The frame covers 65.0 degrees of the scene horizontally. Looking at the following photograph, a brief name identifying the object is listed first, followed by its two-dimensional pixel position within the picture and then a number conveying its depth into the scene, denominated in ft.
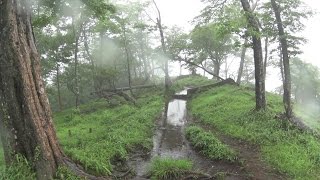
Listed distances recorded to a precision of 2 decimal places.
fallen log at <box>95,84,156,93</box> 81.66
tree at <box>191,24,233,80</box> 92.24
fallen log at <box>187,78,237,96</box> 77.79
